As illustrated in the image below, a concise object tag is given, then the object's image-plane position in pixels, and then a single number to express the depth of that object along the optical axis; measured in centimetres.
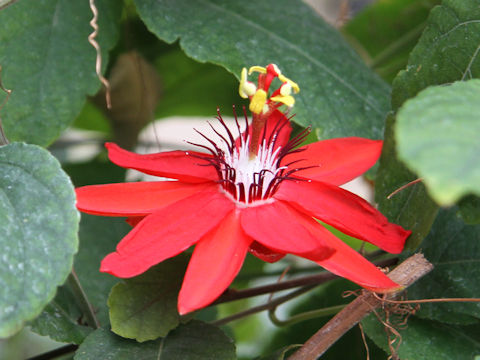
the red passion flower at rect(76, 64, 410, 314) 38
